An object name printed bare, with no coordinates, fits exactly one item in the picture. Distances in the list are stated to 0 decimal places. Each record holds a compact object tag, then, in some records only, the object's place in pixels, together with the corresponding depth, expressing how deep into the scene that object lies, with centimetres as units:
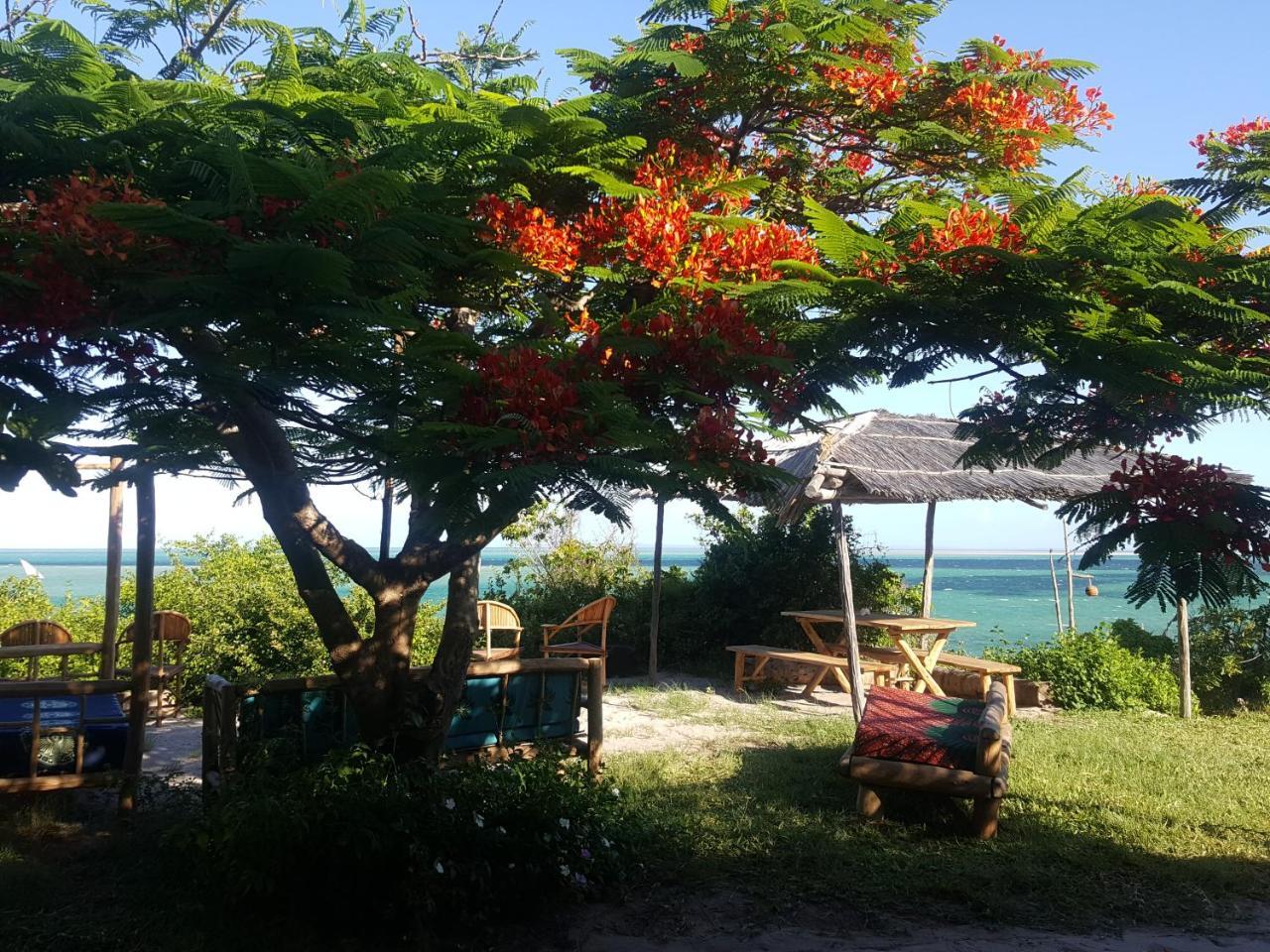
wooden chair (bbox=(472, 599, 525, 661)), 1014
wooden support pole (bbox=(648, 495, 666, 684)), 1123
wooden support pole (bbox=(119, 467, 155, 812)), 559
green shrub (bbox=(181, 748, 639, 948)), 416
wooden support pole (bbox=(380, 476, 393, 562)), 544
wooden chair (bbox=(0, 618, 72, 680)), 849
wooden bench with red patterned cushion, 566
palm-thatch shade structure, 911
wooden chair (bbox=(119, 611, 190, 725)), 856
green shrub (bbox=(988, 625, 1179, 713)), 1045
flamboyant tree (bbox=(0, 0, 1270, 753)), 319
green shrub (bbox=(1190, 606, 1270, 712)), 1074
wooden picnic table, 968
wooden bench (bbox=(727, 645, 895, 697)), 1021
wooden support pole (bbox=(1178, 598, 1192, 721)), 982
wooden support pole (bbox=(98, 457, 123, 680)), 754
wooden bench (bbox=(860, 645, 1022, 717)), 979
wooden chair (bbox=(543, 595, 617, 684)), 1120
